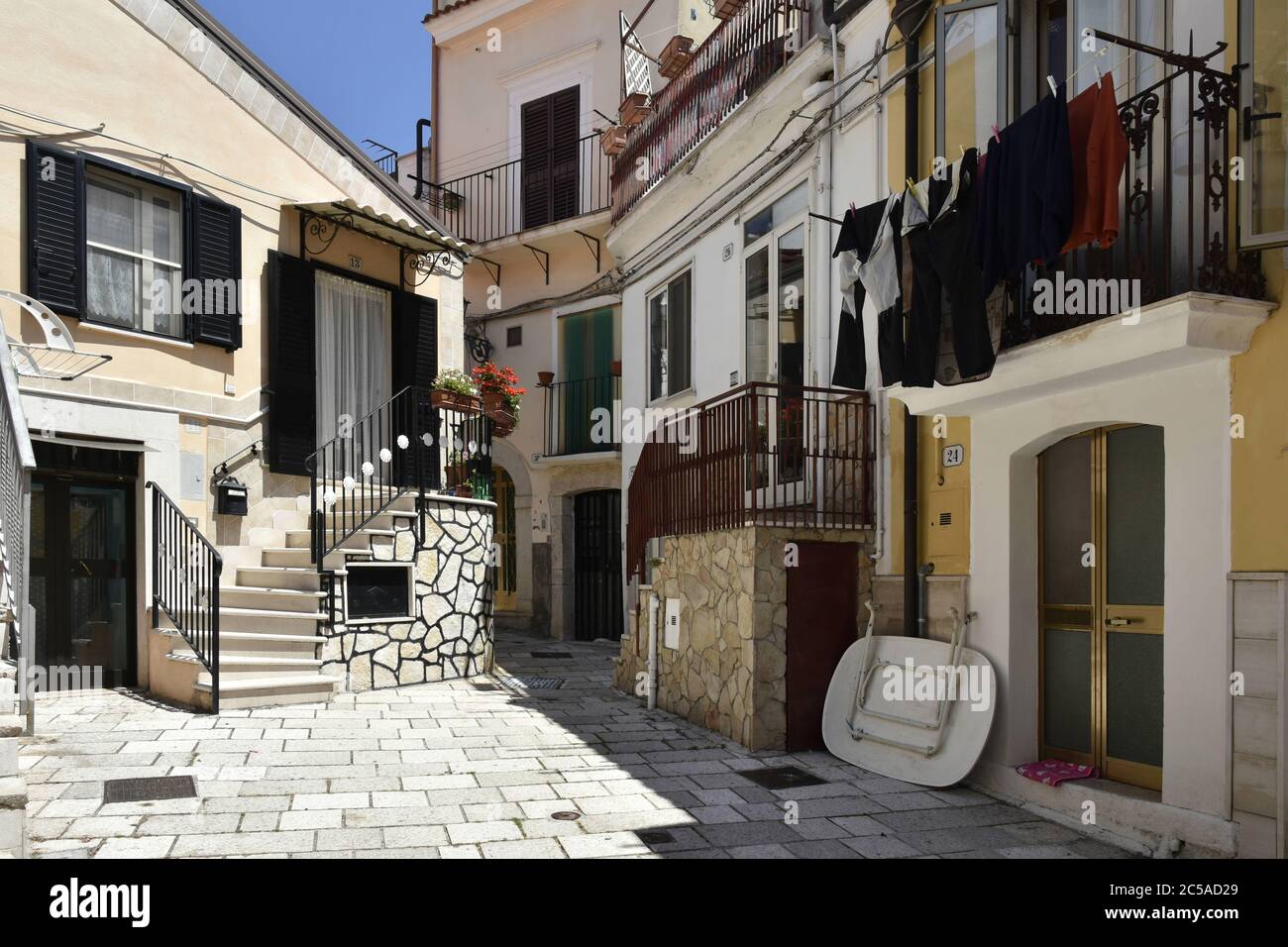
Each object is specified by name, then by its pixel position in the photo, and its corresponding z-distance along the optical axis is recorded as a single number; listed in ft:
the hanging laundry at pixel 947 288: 20.04
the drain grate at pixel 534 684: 36.09
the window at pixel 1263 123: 15.38
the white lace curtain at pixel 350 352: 38.96
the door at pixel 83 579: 29.32
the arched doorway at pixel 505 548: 57.43
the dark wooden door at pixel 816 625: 25.72
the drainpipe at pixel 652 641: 32.32
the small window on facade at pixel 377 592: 34.53
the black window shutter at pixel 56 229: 28.91
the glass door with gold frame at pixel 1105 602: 19.43
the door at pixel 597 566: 52.19
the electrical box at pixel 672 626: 30.96
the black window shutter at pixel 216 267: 33.42
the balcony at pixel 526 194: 55.36
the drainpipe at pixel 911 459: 24.71
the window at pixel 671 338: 40.75
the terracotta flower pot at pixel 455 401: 39.19
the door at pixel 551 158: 56.70
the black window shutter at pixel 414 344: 41.83
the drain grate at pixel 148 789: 19.20
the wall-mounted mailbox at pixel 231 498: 33.45
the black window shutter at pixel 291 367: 35.91
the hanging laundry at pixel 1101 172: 17.31
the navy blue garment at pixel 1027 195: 17.80
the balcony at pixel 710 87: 32.58
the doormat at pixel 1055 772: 20.10
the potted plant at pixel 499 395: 41.27
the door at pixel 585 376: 53.06
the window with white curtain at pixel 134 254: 30.99
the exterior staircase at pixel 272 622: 29.14
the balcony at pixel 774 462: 26.20
